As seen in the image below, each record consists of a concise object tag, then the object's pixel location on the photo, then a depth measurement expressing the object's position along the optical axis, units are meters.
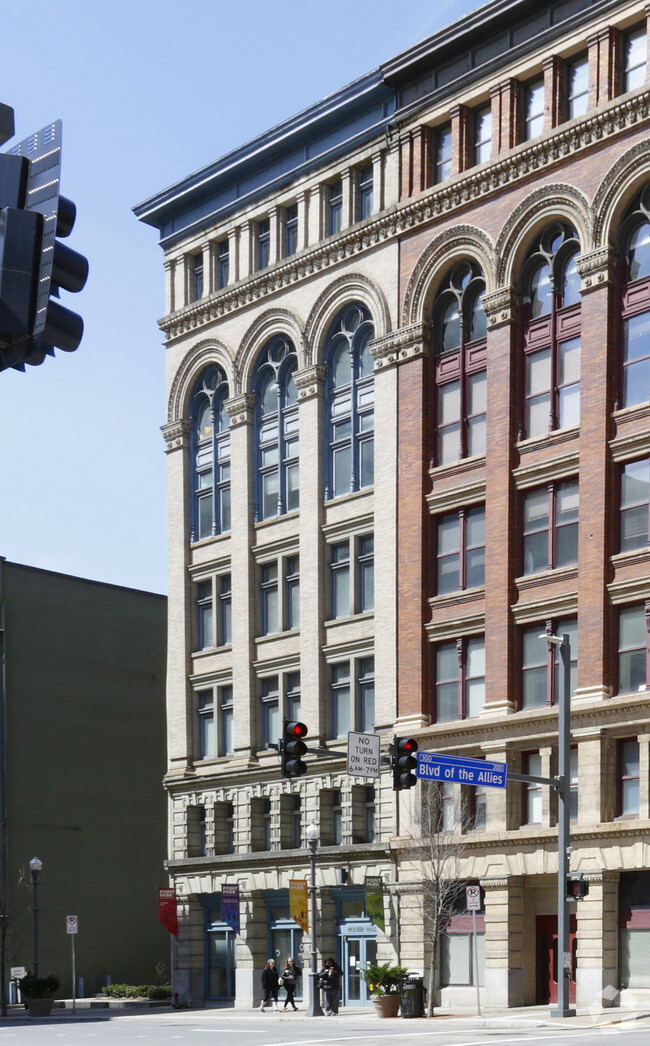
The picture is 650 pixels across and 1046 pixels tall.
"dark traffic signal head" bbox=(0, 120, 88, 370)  5.37
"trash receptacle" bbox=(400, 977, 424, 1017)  44.25
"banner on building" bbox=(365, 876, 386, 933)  51.56
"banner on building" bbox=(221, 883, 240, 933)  57.00
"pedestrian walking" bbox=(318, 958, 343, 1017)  47.31
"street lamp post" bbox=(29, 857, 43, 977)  57.39
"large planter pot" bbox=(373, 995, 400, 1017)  44.31
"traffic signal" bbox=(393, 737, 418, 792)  32.38
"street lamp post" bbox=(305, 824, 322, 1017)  46.84
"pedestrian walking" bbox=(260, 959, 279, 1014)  51.00
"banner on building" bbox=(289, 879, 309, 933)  52.22
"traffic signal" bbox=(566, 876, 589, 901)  36.84
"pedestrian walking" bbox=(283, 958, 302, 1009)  51.28
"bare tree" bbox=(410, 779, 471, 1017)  48.00
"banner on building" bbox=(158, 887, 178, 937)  60.66
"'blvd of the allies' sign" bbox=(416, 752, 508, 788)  35.06
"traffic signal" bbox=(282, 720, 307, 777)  29.44
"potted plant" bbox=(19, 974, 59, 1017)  54.38
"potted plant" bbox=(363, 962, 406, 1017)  44.19
